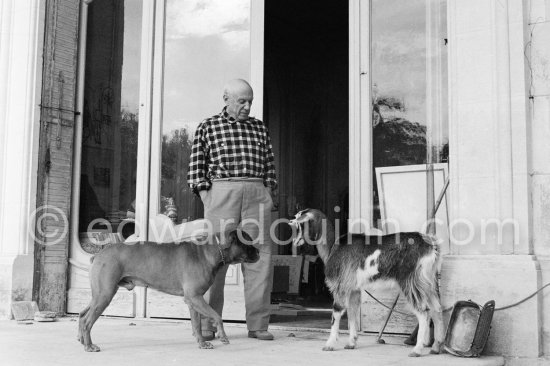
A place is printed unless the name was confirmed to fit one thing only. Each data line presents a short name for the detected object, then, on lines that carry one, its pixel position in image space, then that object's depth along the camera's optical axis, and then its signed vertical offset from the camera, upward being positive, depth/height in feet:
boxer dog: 13.34 -0.94
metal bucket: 12.39 -1.95
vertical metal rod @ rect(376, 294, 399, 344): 14.75 -2.36
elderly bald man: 15.21 +1.01
